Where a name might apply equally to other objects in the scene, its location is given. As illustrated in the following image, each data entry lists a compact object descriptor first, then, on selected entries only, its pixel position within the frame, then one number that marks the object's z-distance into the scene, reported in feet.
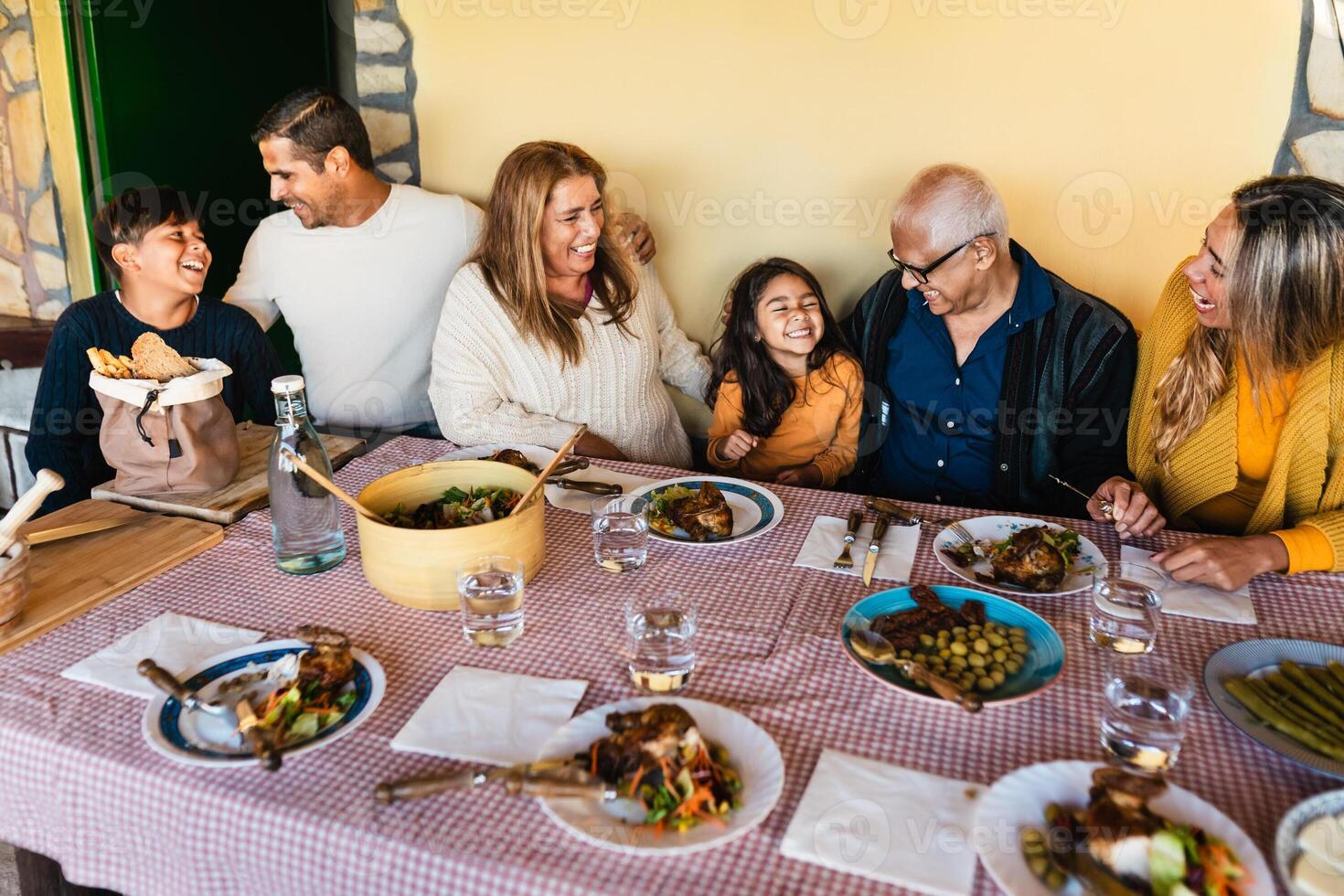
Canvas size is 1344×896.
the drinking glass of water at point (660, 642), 4.45
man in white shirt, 9.61
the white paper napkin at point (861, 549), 5.60
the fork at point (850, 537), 5.60
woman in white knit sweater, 8.53
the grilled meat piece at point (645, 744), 3.68
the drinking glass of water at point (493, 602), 4.77
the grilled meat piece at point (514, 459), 6.57
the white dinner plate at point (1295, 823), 3.35
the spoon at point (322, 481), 5.06
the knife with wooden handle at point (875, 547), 5.48
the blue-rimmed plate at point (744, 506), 5.97
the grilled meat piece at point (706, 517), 5.96
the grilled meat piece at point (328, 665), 4.33
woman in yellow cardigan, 6.10
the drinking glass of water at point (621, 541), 5.59
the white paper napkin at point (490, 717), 3.98
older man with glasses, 7.92
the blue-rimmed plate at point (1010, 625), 4.39
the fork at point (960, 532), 5.90
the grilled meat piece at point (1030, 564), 5.34
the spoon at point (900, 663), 4.24
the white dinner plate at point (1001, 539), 5.42
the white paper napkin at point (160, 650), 4.44
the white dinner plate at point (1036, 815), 3.26
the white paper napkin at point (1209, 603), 5.10
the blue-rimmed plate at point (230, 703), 3.94
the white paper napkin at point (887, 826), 3.37
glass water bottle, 5.38
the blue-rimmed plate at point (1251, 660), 4.25
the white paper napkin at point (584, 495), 6.48
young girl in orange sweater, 8.72
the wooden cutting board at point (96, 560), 4.97
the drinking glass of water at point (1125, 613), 4.80
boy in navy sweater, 7.73
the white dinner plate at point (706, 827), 3.45
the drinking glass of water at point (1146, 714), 3.96
